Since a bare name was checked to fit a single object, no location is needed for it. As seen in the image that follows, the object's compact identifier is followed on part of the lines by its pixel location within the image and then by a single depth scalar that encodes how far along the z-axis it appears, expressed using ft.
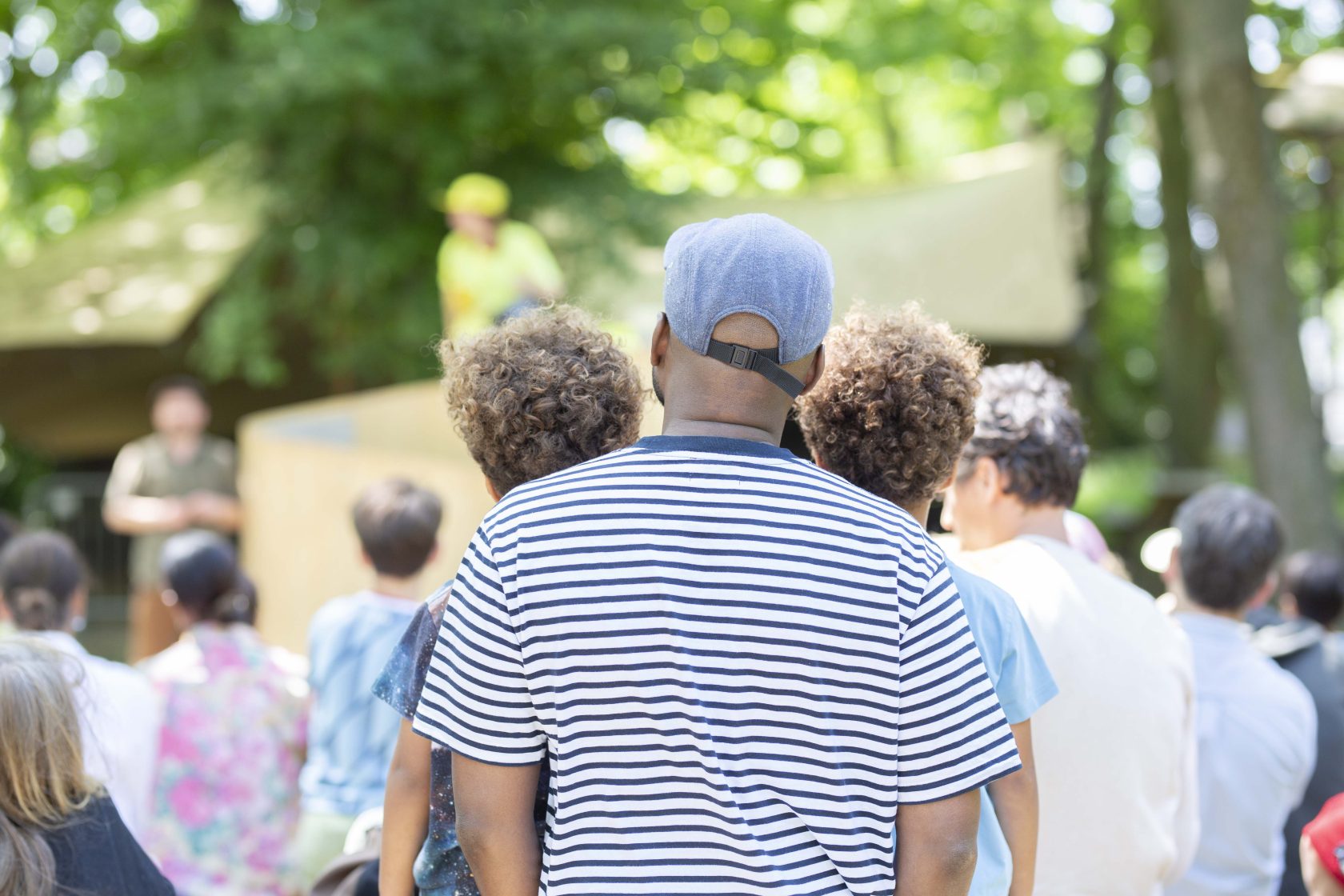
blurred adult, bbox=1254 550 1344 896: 12.49
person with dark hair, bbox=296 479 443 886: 11.04
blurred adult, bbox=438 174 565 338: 25.09
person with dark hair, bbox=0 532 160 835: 10.18
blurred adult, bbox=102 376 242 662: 22.94
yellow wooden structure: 20.59
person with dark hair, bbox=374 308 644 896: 6.80
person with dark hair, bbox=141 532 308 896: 11.99
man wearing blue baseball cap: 5.60
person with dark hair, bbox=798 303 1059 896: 6.96
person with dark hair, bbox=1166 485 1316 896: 11.02
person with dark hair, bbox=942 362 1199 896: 8.41
